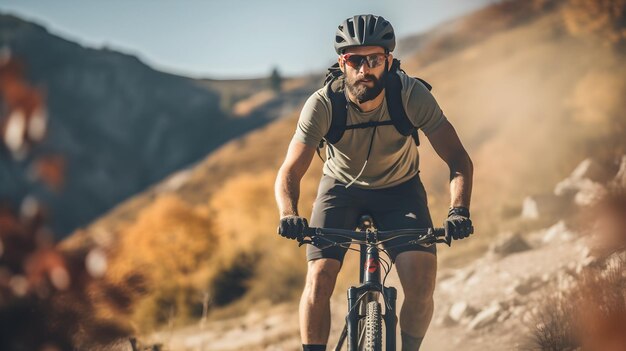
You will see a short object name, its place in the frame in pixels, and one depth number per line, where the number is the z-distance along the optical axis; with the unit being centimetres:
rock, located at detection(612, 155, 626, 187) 818
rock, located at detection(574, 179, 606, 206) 791
